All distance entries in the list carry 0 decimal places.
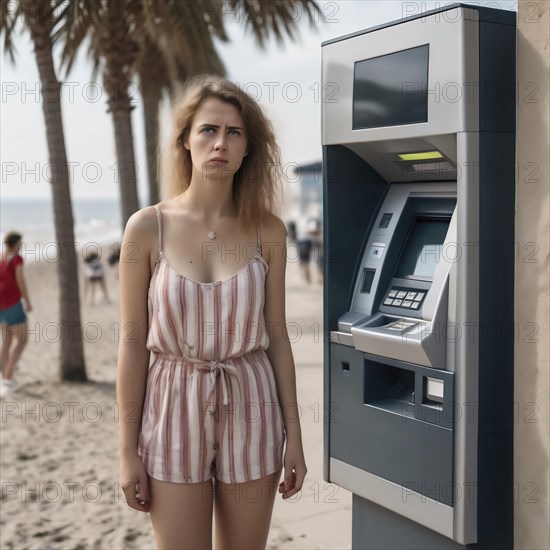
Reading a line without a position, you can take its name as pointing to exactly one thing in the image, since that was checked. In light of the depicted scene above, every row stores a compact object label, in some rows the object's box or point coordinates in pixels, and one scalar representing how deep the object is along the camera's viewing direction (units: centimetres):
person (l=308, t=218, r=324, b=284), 1909
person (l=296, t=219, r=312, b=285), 1766
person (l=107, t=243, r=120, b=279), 1957
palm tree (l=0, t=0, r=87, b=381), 791
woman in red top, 870
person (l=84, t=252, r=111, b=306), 1653
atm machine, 273
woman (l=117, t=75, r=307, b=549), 221
